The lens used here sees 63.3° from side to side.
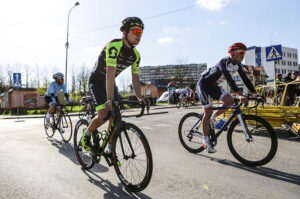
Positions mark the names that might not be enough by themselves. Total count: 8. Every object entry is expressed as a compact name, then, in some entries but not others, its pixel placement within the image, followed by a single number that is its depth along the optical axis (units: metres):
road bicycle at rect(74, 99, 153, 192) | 2.67
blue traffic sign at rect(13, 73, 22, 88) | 16.56
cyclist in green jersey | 2.95
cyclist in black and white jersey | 4.00
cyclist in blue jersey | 6.75
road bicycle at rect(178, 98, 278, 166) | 3.52
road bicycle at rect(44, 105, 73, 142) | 6.45
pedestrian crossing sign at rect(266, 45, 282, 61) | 9.34
